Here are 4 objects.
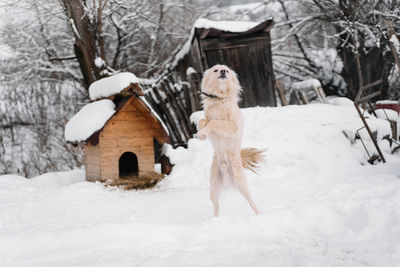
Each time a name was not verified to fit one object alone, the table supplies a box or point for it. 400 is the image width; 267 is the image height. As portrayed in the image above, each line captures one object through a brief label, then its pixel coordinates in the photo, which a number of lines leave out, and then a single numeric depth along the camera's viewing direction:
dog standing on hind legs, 2.79
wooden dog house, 4.70
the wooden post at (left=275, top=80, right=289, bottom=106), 8.52
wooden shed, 7.43
